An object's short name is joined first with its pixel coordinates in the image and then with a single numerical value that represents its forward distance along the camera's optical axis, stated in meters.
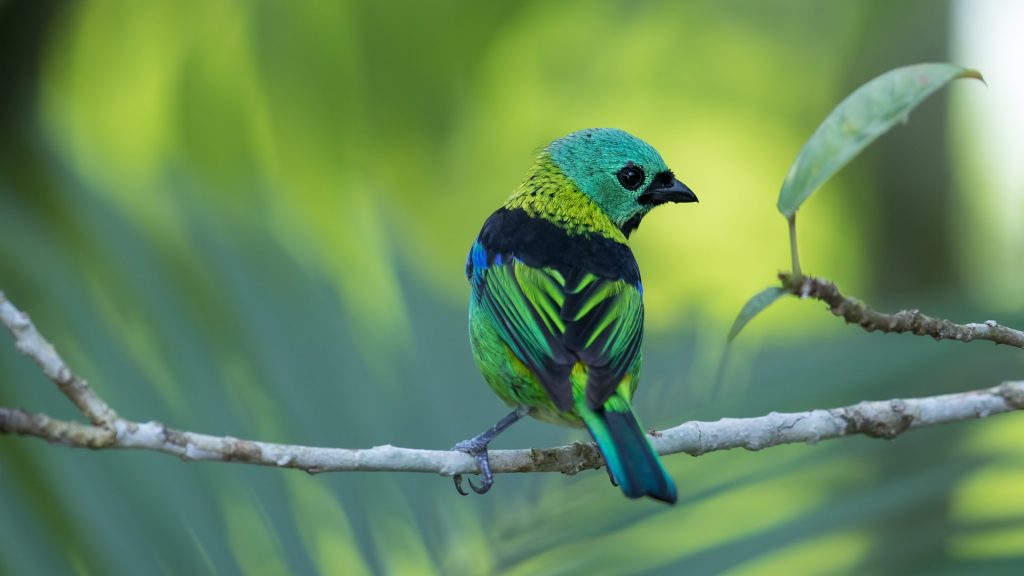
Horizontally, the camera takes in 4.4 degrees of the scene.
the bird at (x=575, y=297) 3.31
